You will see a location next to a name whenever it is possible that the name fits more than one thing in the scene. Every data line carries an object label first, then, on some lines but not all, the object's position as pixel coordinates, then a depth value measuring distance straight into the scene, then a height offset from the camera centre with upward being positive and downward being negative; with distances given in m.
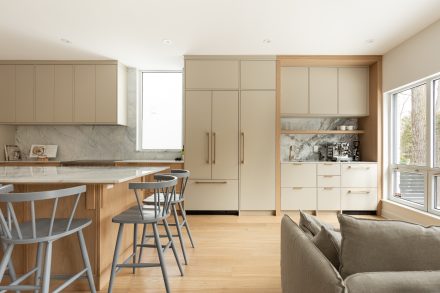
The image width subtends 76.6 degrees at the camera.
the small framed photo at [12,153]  4.79 -0.11
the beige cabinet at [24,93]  4.59 +0.89
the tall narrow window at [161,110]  5.11 +0.68
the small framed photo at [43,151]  4.87 -0.07
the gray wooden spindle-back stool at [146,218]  1.92 -0.51
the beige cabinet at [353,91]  4.54 +0.92
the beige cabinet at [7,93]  4.58 +0.89
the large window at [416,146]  3.44 +0.03
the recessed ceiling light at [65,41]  3.80 +1.46
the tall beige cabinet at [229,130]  4.31 +0.27
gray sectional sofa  0.84 -0.40
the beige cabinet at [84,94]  4.60 +0.88
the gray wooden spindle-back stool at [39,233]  1.47 -0.51
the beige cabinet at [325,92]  4.54 +0.90
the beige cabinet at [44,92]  4.59 +0.91
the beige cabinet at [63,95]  4.59 +0.86
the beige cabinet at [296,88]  4.56 +0.97
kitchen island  2.07 -0.64
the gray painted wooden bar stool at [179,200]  2.51 -0.50
